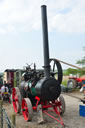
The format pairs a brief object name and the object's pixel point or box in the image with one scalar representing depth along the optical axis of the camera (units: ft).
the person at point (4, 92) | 29.50
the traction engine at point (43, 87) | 16.41
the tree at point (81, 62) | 51.03
